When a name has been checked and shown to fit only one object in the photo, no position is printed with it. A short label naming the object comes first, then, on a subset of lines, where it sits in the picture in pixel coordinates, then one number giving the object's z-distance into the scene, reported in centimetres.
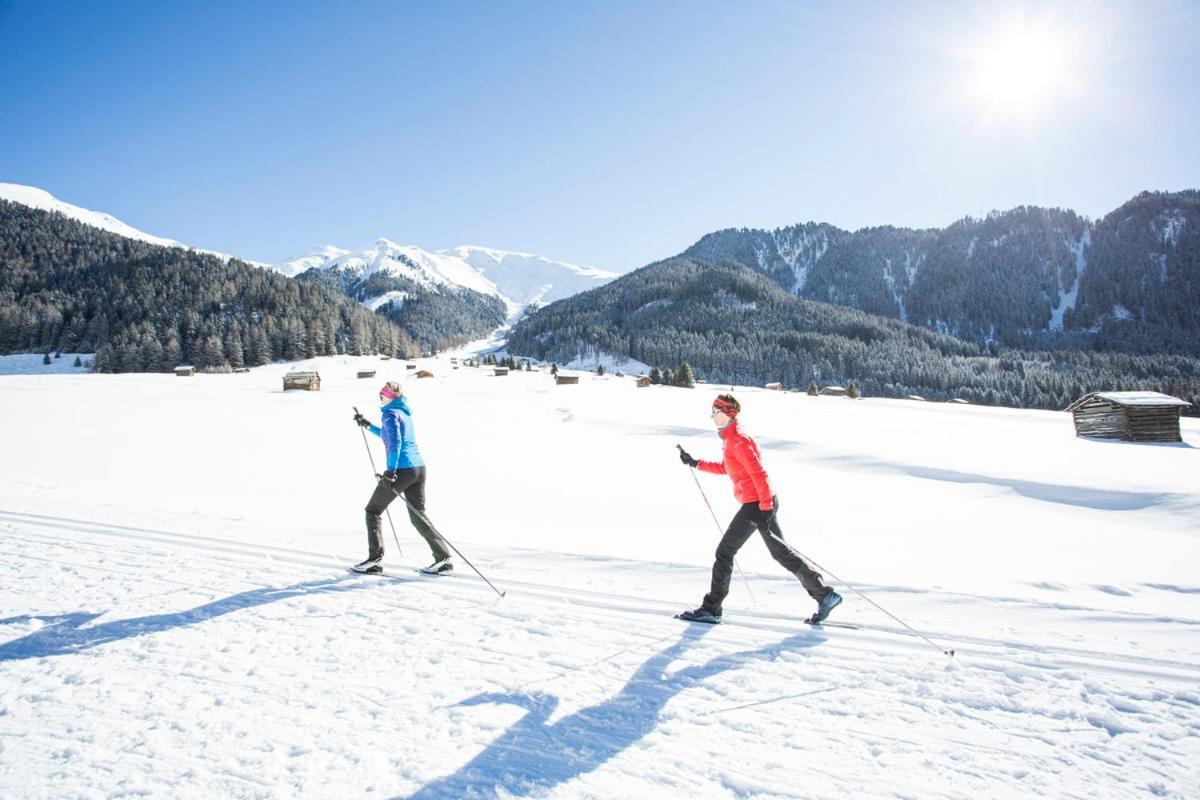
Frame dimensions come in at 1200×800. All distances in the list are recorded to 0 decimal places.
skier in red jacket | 517
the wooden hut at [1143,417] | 2230
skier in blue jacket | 659
